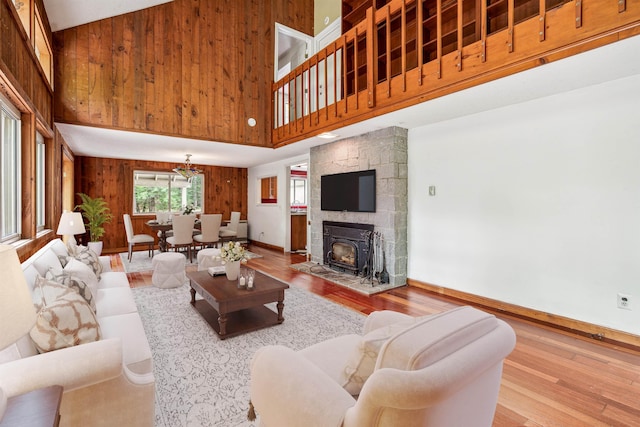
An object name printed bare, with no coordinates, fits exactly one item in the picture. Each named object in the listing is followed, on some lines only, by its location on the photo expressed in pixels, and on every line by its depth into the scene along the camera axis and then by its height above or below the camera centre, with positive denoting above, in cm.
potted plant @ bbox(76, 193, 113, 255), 571 -13
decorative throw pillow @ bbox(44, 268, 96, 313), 198 -49
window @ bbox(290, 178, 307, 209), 1044 +55
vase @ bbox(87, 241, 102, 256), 525 -66
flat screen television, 462 +27
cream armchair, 81 -53
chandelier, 664 +80
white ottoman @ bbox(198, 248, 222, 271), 457 -79
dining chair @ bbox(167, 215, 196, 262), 577 -45
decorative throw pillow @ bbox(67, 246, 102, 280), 294 -49
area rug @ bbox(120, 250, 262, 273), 535 -104
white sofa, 123 -75
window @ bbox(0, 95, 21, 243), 242 +29
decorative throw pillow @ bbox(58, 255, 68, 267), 265 -45
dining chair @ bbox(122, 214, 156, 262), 608 -61
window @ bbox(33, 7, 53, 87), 314 +181
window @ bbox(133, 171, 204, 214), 764 +41
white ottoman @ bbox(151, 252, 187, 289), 413 -86
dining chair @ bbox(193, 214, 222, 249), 615 -45
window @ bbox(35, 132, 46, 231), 355 +33
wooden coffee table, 271 -86
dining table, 615 -40
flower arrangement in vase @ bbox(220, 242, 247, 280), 315 -51
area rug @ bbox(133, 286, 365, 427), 181 -116
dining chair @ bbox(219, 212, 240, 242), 736 -42
